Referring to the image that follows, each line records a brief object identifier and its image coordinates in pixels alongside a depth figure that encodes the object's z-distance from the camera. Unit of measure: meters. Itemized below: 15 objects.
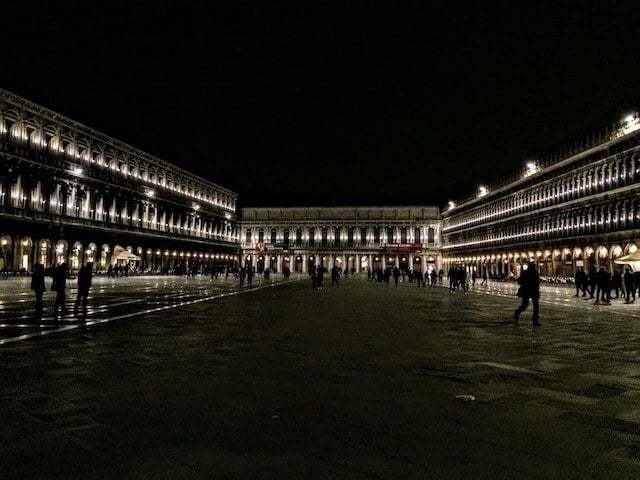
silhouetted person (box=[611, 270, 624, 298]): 21.49
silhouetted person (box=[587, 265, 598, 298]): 21.77
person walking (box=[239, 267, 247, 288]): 33.82
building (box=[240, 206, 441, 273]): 102.69
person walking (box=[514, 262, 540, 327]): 12.24
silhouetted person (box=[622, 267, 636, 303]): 20.61
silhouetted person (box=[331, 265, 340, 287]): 40.71
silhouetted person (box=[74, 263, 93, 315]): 13.38
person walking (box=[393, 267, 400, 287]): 41.43
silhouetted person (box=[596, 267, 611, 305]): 20.19
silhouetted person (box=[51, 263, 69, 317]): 12.91
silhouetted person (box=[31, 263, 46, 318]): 12.59
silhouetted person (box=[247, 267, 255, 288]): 33.42
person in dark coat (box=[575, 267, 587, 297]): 24.09
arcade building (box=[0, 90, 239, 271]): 39.56
